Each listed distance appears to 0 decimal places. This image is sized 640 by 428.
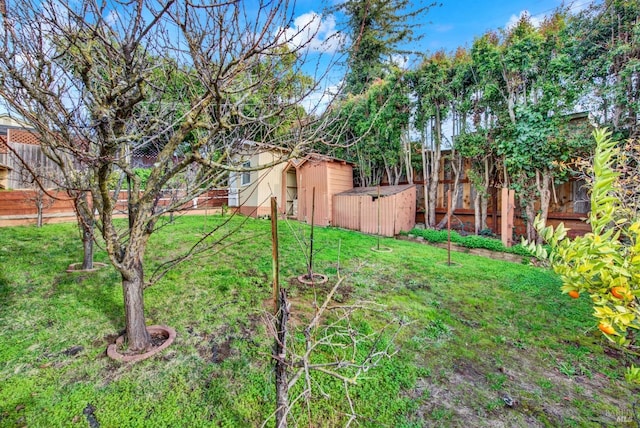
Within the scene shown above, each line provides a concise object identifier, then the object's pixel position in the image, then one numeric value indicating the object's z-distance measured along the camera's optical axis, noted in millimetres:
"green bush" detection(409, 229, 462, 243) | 7246
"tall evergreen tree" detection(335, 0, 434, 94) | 10763
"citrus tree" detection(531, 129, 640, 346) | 894
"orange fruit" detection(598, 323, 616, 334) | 884
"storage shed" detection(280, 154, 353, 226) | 9430
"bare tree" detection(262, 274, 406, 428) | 1060
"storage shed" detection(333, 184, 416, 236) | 8164
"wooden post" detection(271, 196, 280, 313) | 1613
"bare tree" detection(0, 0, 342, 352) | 1618
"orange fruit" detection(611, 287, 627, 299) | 884
